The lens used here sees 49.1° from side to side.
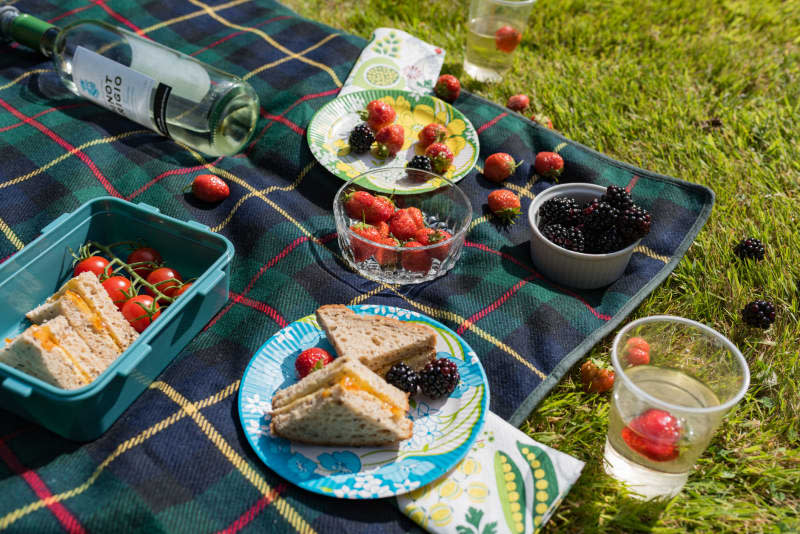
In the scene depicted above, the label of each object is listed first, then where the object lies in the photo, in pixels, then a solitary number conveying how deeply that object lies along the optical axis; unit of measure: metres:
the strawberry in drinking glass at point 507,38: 0.96
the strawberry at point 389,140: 0.82
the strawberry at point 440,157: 0.81
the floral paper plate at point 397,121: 0.81
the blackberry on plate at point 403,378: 0.61
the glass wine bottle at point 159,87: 0.79
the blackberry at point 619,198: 0.70
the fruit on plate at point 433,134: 0.84
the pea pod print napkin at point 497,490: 0.57
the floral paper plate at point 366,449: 0.58
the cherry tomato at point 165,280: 0.65
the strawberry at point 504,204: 0.79
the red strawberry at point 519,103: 0.94
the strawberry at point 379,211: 0.74
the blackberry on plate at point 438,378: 0.61
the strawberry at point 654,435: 0.56
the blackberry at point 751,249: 0.78
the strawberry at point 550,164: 0.83
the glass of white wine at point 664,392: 0.57
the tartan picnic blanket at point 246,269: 0.58
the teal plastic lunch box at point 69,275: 0.57
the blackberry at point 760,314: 0.72
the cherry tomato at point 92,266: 0.66
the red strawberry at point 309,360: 0.62
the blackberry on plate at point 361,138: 0.82
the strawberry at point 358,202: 0.74
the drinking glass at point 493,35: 0.95
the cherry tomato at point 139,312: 0.63
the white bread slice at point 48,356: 0.57
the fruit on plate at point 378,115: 0.85
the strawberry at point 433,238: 0.71
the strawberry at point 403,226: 0.73
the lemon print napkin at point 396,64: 0.93
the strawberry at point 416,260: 0.70
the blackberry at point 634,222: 0.69
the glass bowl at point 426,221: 0.71
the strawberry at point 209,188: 0.76
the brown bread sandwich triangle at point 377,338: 0.62
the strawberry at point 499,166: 0.82
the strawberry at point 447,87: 0.91
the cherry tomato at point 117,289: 0.64
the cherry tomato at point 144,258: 0.68
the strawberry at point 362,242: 0.71
